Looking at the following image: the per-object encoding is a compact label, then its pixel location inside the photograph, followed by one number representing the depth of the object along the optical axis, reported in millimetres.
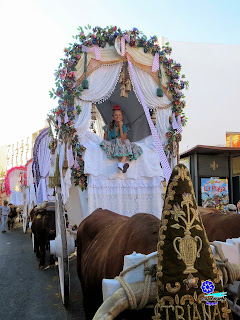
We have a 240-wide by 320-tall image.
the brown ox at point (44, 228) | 7285
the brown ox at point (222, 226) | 3084
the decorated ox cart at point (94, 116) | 5926
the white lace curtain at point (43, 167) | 9935
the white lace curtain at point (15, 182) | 21844
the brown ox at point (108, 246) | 2107
